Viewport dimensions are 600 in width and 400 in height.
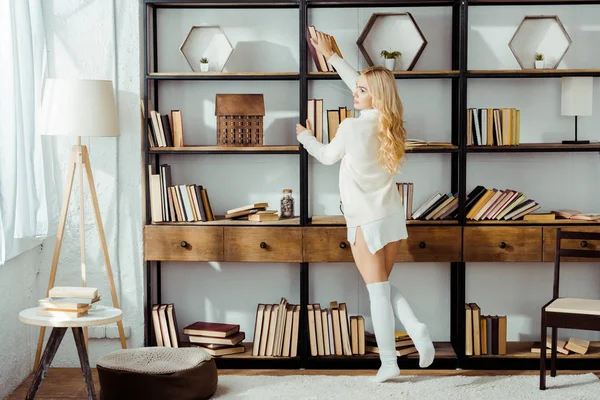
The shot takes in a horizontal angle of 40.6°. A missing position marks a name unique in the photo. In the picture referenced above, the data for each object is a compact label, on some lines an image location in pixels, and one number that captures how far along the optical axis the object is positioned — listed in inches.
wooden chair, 169.5
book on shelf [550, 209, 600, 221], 194.7
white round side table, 154.3
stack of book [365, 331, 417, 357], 198.7
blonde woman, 175.8
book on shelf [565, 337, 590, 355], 196.9
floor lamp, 174.2
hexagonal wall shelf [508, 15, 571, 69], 200.8
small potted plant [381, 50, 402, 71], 196.7
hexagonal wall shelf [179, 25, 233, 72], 200.8
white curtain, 163.5
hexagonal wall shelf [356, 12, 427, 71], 200.4
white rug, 172.9
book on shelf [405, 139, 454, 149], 191.9
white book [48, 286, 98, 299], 160.1
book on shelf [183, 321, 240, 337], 198.8
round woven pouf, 162.7
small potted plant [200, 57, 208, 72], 196.9
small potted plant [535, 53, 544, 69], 197.5
